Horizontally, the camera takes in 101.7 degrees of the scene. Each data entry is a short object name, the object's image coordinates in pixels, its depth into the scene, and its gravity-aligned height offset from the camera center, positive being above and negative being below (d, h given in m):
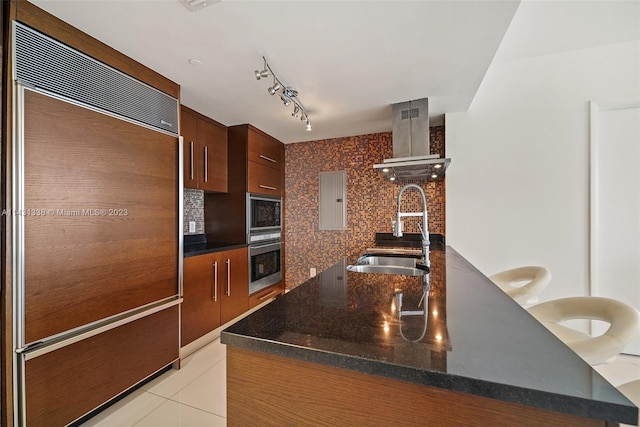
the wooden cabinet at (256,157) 2.97 +0.68
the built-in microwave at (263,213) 3.00 -0.01
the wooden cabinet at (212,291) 2.15 -0.73
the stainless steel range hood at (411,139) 2.29 +0.67
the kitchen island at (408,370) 0.46 -0.31
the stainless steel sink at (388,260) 1.96 -0.38
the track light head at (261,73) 1.65 +0.88
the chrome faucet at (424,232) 1.80 -0.14
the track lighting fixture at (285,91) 1.66 +0.92
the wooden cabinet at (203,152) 2.46 +0.63
